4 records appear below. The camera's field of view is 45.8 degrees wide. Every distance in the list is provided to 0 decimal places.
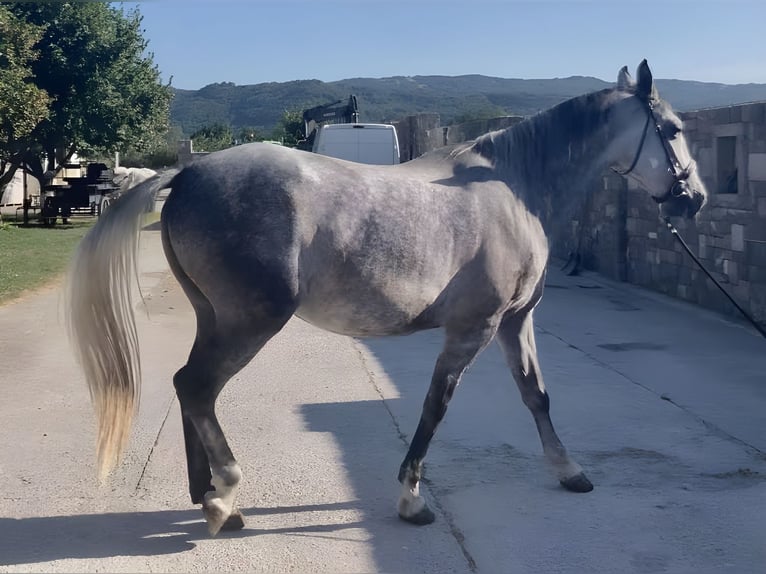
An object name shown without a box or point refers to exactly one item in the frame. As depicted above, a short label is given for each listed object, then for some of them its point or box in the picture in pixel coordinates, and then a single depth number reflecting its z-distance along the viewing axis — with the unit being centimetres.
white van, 1933
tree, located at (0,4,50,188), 1747
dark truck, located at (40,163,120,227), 2505
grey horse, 390
